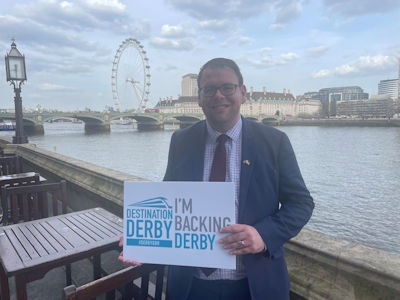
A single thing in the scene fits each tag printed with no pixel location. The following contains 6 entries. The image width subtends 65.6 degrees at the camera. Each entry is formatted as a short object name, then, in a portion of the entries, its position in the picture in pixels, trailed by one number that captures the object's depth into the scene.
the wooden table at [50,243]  1.75
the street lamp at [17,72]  8.55
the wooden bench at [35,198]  2.94
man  1.31
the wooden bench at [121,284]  1.25
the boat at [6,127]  59.73
